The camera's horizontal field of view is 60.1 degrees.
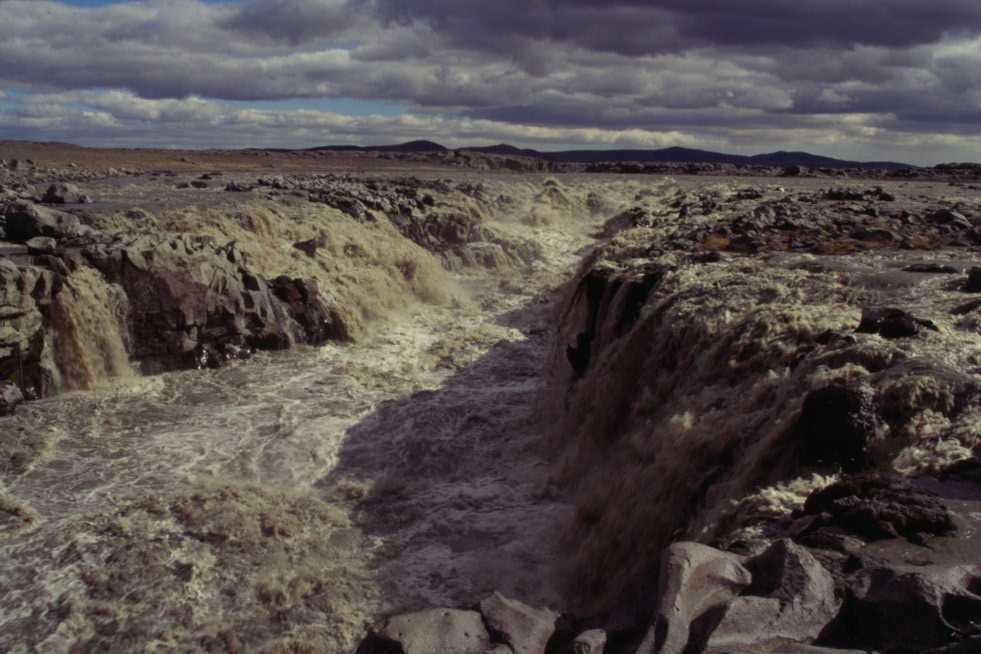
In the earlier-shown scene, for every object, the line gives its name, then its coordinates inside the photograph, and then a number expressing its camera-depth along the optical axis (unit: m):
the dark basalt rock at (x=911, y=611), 4.20
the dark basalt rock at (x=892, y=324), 8.90
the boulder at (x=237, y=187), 30.02
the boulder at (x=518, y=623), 5.29
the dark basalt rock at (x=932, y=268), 12.81
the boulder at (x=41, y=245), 15.78
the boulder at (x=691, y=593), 4.49
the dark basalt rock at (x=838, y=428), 6.88
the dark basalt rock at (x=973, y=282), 11.16
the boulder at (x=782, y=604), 4.41
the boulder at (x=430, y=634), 5.23
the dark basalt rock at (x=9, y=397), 13.52
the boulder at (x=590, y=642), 4.79
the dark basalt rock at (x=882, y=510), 5.50
